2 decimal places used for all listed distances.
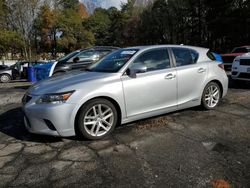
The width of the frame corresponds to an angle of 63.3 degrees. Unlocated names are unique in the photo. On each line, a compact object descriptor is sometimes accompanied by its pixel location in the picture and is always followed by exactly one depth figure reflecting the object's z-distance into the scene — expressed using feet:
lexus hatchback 9.83
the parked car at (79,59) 22.80
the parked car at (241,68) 19.61
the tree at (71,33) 103.81
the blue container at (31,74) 34.62
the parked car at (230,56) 33.04
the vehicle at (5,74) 42.69
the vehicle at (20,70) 41.30
